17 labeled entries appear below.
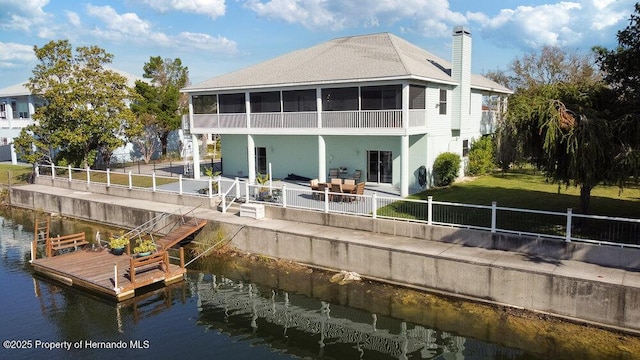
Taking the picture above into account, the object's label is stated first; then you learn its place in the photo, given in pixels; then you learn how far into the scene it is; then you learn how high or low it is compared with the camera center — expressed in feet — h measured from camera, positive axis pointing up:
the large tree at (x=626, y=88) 42.68 +4.55
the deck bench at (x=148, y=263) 50.65 -12.98
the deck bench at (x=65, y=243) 60.80 -12.86
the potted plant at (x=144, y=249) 56.54 -12.30
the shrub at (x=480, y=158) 93.86 -4.01
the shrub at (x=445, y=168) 79.78 -4.92
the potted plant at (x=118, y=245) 59.16 -12.32
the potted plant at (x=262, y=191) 69.67 -7.52
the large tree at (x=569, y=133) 43.06 +0.30
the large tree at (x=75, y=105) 95.96 +7.10
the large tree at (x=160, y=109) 127.75 +8.15
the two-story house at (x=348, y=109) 74.84 +4.86
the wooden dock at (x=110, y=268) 50.55 -13.95
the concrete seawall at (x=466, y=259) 40.11 -11.46
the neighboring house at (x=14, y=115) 134.72 +7.72
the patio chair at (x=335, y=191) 67.62 -7.40
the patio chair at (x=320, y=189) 69.92 -7.29
